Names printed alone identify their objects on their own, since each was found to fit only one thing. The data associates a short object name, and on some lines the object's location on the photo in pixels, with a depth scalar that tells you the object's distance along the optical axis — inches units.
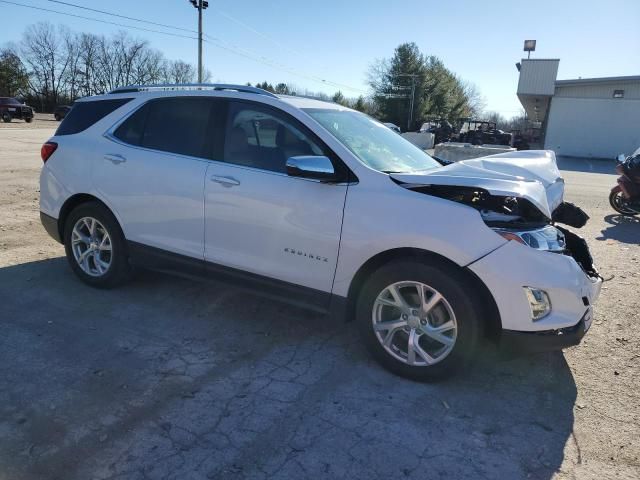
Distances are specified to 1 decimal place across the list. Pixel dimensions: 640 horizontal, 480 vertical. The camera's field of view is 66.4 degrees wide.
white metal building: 1149.1
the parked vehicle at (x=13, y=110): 1401.3
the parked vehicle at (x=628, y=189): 362.6
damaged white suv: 117.2
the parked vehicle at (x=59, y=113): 1625.7
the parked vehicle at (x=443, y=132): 1467.8
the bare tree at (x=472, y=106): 3543.6
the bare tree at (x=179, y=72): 3614.2
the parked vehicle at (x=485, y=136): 1222.9
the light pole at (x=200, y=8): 1336.1
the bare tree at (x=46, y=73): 3082.2
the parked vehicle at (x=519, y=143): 1186.8
